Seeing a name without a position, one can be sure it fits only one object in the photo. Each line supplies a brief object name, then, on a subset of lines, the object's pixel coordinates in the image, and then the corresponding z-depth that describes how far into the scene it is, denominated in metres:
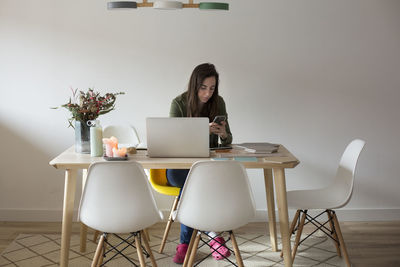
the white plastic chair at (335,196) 3.33
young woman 3.53
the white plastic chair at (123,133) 4.09
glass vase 3.31
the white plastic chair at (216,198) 2.71
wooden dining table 3.01
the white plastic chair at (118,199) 2.70
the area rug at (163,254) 3.52
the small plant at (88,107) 3.33
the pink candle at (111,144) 3.17
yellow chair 3.62
